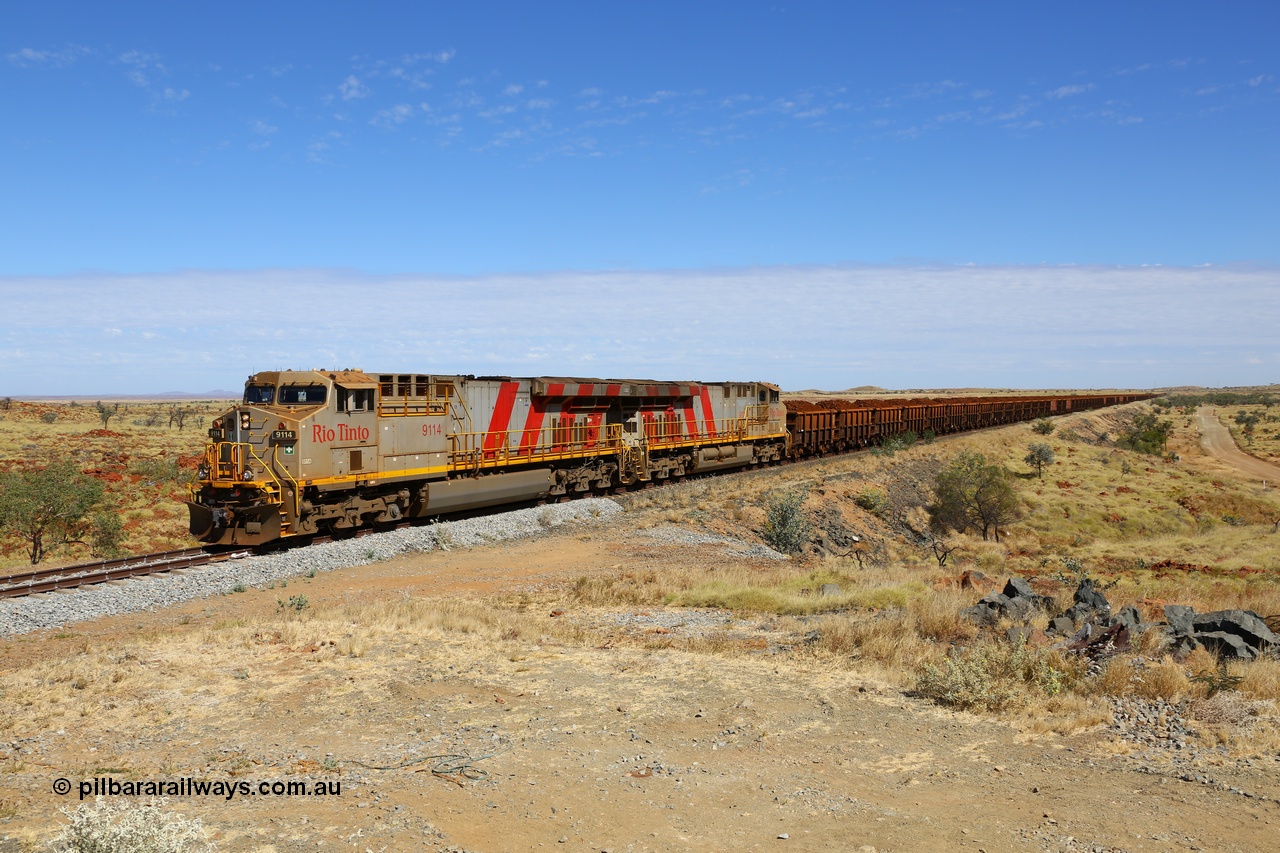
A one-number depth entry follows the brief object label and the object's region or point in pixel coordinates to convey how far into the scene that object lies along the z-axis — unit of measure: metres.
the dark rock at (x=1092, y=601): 12.91
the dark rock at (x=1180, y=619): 11.47
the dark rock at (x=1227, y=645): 10.65
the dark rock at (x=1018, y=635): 10.71
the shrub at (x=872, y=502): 34.09
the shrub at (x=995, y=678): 9.39
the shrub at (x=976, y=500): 35.72
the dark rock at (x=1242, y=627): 11.09
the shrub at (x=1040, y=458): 50.00
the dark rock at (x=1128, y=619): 11.45
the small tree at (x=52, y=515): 25.12
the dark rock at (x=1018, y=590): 13.81
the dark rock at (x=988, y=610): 12.76
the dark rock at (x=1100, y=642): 10.73
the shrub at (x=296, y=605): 14.38
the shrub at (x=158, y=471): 38.66
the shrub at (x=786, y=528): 25.44
